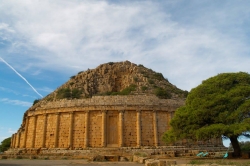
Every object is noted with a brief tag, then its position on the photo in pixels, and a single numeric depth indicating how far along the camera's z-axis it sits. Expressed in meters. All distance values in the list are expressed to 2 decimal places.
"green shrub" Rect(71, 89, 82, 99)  35.28
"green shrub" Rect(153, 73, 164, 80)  41.17
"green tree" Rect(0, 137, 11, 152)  50.34
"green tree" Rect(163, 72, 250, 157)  16.66
